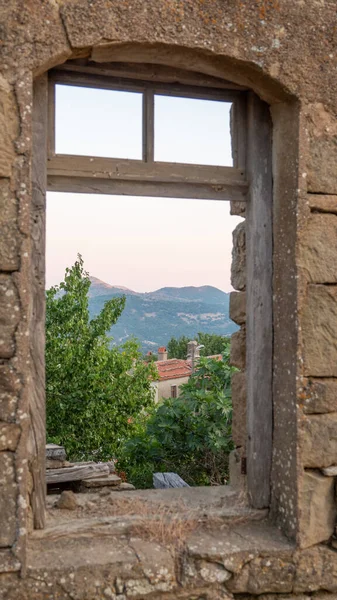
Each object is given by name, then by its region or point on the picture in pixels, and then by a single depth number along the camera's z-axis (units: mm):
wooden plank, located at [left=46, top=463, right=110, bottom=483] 3693
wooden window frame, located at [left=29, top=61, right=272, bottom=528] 2887
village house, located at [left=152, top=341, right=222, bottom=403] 25859
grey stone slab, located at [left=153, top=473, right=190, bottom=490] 4906
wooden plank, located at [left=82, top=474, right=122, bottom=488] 3643
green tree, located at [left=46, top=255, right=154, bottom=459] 12516
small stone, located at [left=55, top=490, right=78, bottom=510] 3020
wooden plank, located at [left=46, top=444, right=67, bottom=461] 3983
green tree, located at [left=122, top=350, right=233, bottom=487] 7121
